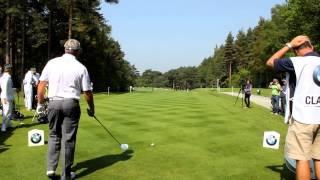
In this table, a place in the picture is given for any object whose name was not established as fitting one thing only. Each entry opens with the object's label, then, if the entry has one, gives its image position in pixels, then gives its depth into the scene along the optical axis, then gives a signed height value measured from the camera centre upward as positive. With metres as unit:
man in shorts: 4.18 -0.25
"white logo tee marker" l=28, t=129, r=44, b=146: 7.71 -1.42
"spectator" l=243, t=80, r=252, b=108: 20.31 -0.42
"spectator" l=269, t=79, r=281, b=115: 17.61 -0.64
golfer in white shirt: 5.31 -0.30
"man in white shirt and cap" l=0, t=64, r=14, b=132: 9.87 -0.41
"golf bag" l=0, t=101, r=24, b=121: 12.28 -1.35
